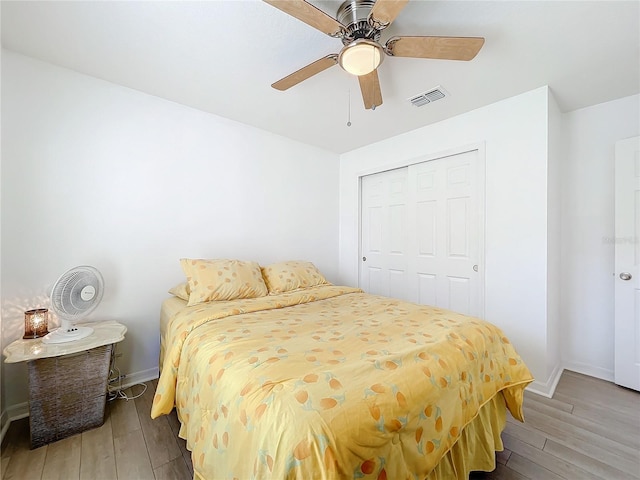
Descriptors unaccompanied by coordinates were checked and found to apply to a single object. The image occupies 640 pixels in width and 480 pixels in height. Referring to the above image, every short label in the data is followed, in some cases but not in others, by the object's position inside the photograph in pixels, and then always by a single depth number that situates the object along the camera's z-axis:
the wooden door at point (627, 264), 2.24
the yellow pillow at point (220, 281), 2.11
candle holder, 1.74
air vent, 2.27
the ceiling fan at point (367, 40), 1.24
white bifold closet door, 2.70
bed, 0.81
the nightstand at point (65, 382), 1.57
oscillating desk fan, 1.69
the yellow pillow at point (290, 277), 2.55
